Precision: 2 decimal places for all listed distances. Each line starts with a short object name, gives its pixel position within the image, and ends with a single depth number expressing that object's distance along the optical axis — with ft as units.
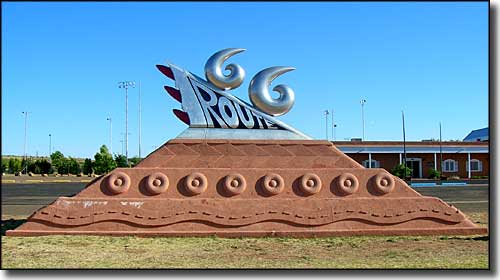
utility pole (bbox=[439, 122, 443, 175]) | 146.41
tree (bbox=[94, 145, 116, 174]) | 190.40
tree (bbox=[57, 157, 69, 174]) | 217.15
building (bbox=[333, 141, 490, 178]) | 143.84
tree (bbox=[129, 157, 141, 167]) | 226.67
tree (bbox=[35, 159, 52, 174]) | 214.48
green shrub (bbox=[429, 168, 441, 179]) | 143.23
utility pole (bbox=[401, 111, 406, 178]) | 139.74
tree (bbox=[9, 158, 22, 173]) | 220.43
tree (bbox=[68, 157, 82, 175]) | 216.95
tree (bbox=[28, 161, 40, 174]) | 217.79
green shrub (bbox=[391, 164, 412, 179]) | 131.19
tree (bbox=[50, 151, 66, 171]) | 220.78
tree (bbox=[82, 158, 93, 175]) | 205.85
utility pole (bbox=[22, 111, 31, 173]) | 213.91
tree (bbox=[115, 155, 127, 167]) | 188.71
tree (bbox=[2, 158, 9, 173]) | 217.17
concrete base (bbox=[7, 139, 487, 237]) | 41.29
